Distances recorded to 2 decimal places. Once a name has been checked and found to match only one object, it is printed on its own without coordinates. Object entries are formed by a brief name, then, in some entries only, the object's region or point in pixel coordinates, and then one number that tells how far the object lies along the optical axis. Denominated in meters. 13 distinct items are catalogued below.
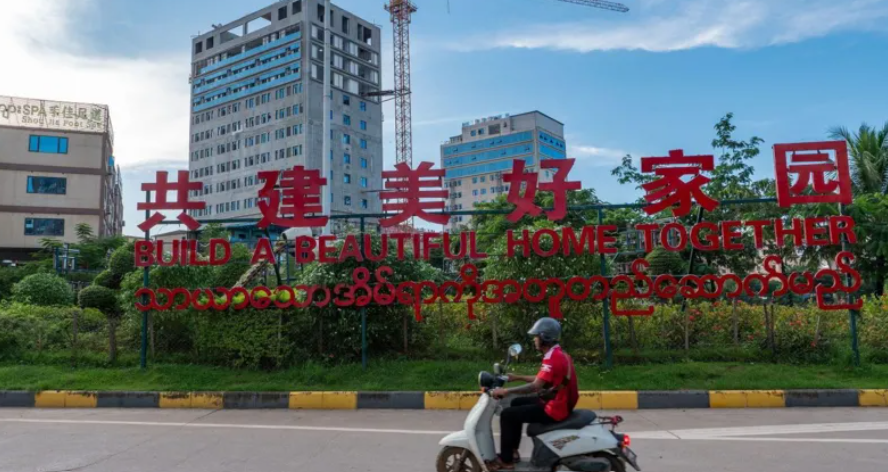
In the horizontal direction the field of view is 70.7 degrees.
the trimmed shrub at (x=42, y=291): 16.41
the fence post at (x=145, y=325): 9.56
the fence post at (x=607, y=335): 8.97
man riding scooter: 3.94
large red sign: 8.95
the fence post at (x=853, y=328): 8.86
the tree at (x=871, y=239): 14.50
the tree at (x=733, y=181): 17.48
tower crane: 74.62
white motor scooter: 3.87
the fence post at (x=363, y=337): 9.07
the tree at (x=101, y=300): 15.85
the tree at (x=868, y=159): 19.88
